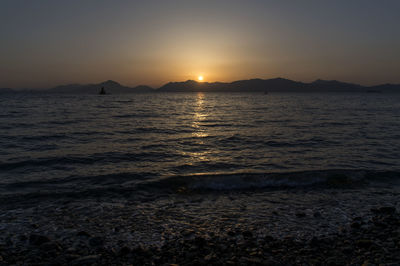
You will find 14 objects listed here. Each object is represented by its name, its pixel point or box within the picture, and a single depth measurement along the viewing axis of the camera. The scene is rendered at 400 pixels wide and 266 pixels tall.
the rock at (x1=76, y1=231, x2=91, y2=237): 6.70
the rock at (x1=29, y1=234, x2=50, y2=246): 6.29
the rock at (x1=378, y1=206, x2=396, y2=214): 8.22
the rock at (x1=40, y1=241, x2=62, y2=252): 6.04
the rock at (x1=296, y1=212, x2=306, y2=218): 7.94
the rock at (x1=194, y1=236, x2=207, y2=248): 6.25
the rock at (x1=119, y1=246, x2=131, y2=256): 5.89
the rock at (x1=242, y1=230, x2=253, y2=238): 6.68
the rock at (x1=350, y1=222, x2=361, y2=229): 7.21
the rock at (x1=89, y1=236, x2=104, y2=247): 6.29
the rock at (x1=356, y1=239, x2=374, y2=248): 6.15
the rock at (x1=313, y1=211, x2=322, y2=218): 7.95
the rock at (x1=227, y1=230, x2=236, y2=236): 6.76
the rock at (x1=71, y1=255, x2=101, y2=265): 5.53
